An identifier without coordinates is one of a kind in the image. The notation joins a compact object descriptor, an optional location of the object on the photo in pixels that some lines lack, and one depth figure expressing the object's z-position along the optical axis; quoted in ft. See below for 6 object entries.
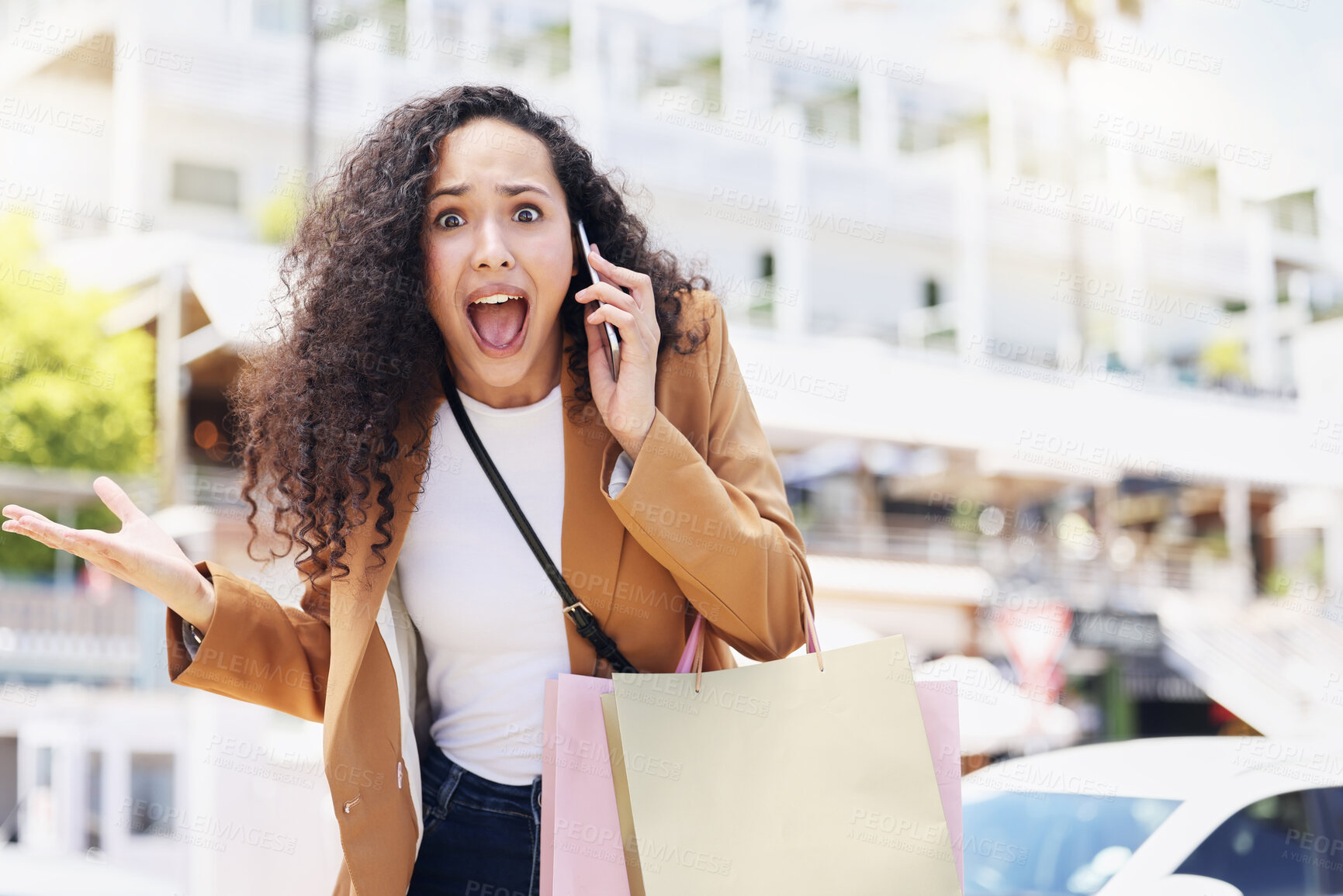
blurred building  60.80
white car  10.28
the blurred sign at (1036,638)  55.93
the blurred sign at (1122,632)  63.52
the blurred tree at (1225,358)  96.63
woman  5.49
